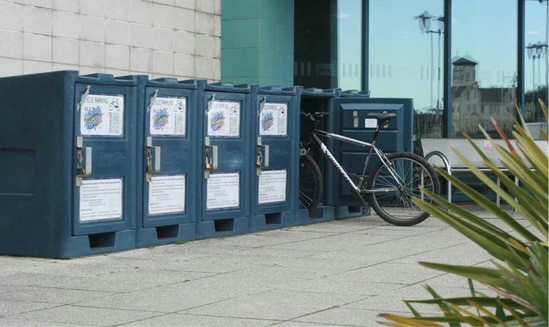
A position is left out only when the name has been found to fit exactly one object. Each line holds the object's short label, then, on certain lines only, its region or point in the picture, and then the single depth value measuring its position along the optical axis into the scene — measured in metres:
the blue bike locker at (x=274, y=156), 12.10
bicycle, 12.57
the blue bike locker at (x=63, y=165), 9.40
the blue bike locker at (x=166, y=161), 10.36
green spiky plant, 3.63
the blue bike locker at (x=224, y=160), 11.21
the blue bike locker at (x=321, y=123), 13.48
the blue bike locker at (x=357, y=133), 13.45
